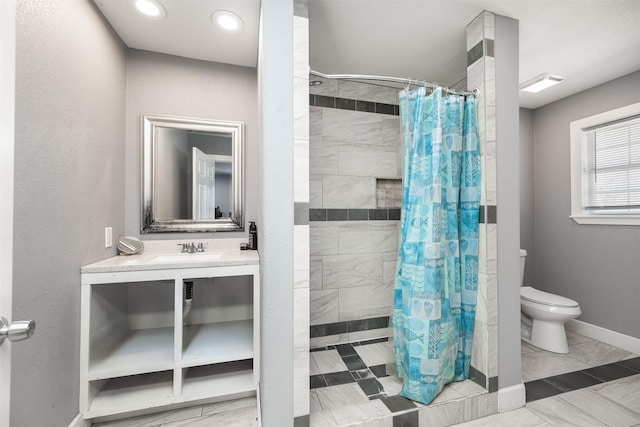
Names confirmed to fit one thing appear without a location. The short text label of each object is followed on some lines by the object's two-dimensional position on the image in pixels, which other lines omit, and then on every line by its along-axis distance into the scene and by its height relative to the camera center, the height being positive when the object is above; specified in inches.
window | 90.9 +16.8
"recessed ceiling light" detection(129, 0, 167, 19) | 60.9 +49.2
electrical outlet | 66.1 -6.0
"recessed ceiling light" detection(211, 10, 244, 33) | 63.9 +48.8
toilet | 85.7 -35.5
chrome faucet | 78.0 -10.2
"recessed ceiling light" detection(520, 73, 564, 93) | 87.8 +45.3
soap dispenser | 79.9 -7.4
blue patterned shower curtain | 59.7 -7.3
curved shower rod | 59.7 +32.0
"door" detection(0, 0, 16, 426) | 25.2 +4.2
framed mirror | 78.3 +12.2
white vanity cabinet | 56.8 -33.5
